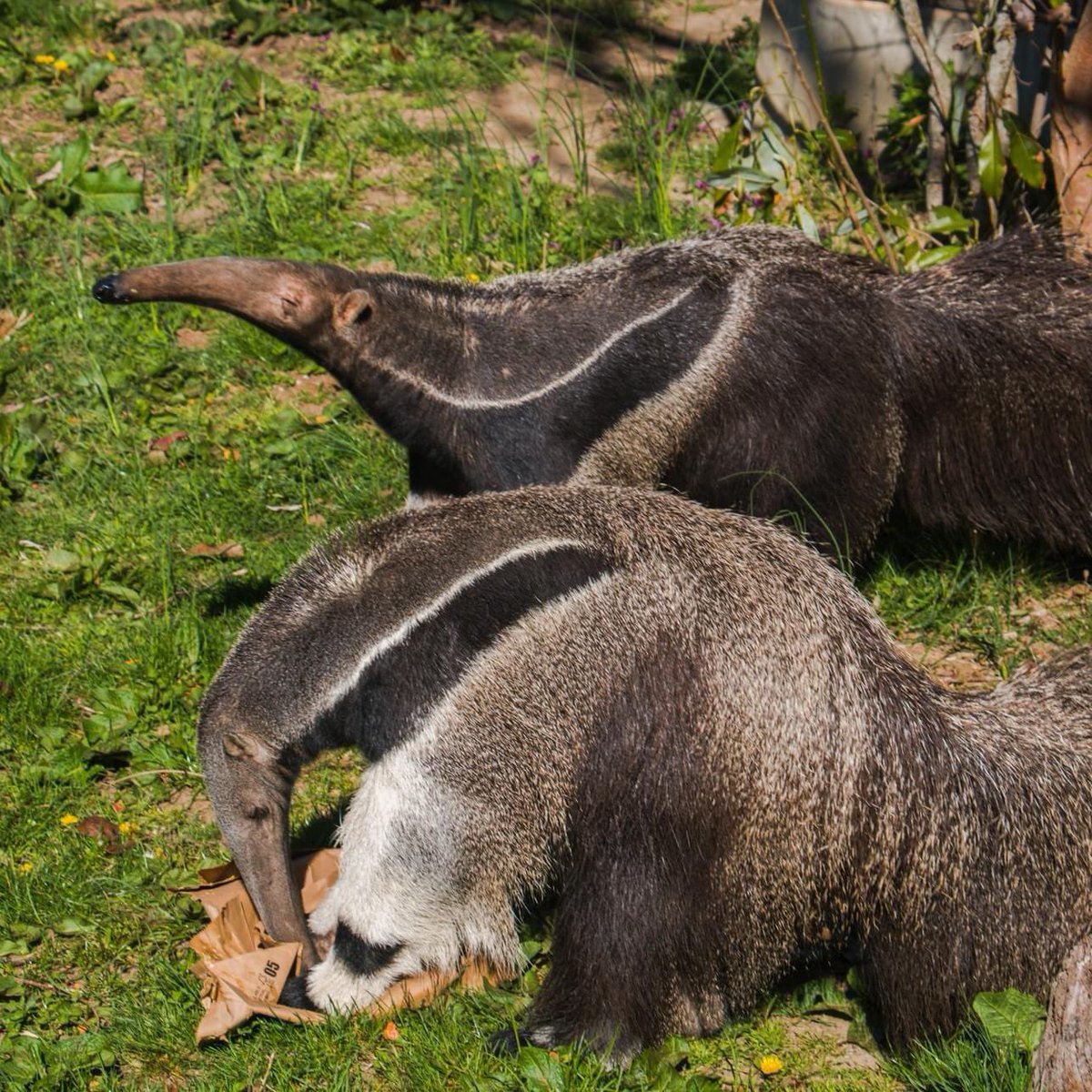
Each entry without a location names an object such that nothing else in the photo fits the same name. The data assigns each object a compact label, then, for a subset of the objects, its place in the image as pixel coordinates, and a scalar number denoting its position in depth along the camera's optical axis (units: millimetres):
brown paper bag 8828
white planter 17391
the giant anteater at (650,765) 7816
